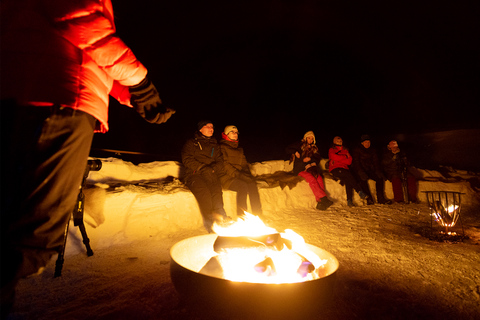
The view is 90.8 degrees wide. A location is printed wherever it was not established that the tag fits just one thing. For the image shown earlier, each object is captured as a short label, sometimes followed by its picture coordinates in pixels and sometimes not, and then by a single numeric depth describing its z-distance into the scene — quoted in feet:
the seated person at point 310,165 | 17.19
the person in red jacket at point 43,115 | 3.27
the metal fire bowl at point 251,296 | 4.28
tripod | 8.12
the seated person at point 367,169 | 18.98
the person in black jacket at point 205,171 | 12.73
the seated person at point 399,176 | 19.30
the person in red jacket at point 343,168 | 18.56
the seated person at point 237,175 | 14.76
